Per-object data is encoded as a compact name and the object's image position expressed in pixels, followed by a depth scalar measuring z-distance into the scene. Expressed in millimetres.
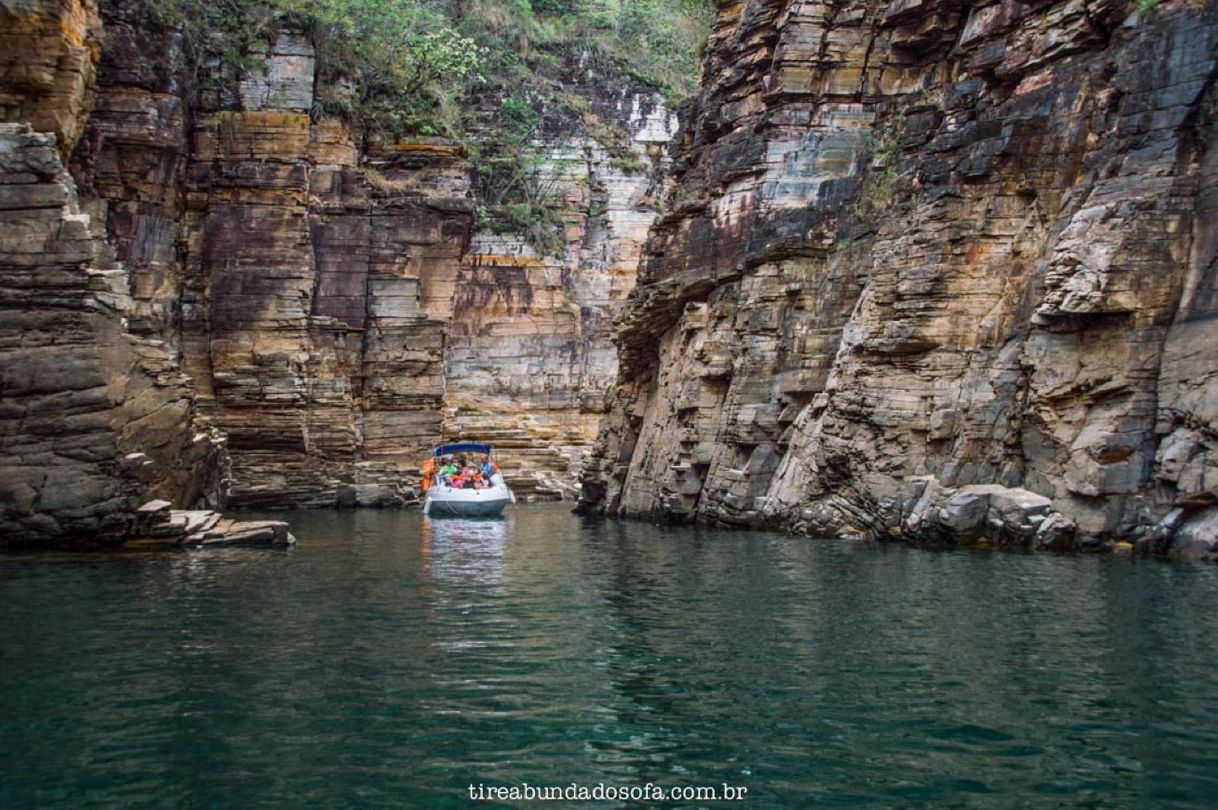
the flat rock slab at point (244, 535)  23766
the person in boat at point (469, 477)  41350
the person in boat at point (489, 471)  42288
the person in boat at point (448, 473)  41531
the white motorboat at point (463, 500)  39625
